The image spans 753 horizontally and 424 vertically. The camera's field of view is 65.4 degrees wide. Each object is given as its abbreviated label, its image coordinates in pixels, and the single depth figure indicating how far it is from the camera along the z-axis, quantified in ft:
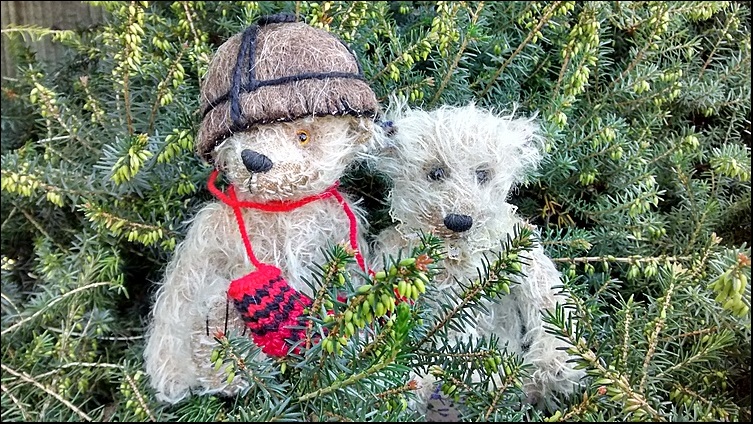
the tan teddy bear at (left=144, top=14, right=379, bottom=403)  1.97
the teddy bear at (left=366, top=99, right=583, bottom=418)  2.10
